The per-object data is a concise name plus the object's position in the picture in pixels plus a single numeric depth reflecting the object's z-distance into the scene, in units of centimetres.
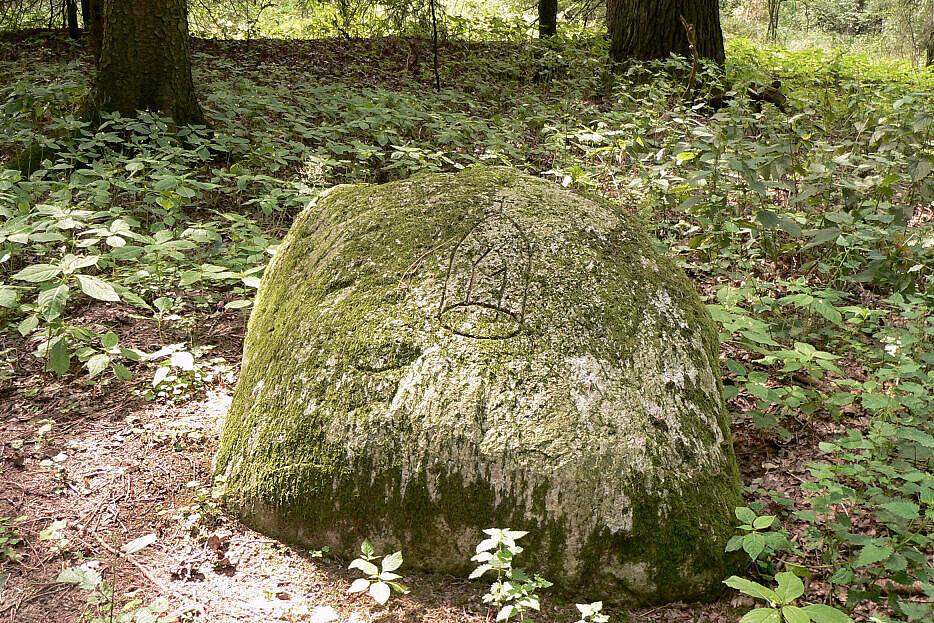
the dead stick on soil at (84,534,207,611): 221
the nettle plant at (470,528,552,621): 193
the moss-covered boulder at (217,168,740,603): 220
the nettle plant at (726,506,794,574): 212
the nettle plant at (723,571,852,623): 184
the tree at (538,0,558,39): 1069
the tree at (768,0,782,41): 1120
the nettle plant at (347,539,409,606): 198
